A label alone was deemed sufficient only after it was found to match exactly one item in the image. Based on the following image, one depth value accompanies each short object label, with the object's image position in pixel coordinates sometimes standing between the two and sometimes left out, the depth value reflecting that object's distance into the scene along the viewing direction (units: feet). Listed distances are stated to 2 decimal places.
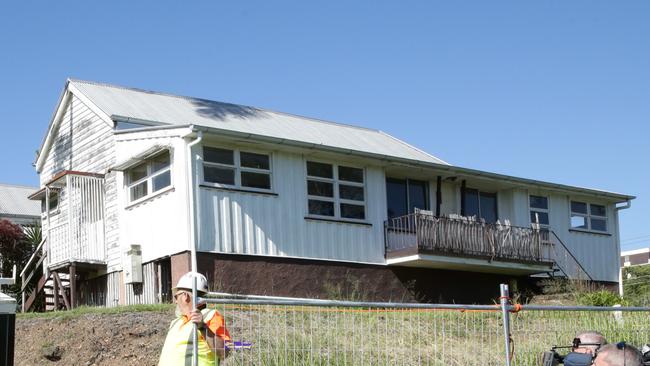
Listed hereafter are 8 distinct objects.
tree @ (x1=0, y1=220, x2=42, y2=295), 88.94
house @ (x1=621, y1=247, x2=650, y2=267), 241.51
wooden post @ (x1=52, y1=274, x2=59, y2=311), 76.33
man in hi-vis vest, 24.21
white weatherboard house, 66.33
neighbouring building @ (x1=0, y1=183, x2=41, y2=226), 117.55
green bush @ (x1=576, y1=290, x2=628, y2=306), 70.59
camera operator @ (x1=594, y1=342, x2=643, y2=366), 17.62
